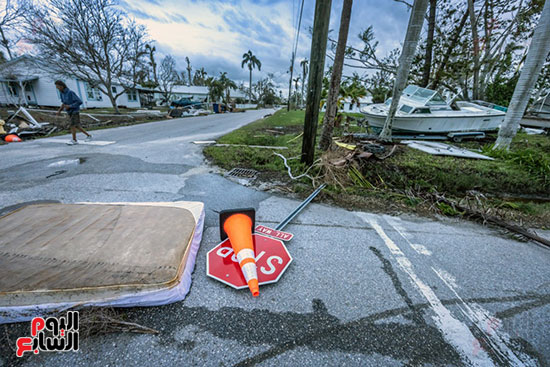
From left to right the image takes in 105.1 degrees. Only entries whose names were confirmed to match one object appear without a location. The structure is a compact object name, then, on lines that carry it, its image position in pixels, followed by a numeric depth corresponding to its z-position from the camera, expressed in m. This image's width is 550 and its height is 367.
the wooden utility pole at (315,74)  3.78
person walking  5.94
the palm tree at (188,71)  51.98
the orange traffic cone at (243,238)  1.58
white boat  7.65
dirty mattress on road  1.29
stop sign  1.66
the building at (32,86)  17.47
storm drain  4.16
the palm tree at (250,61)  55.88
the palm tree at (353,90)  17.23
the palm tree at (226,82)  50.92
